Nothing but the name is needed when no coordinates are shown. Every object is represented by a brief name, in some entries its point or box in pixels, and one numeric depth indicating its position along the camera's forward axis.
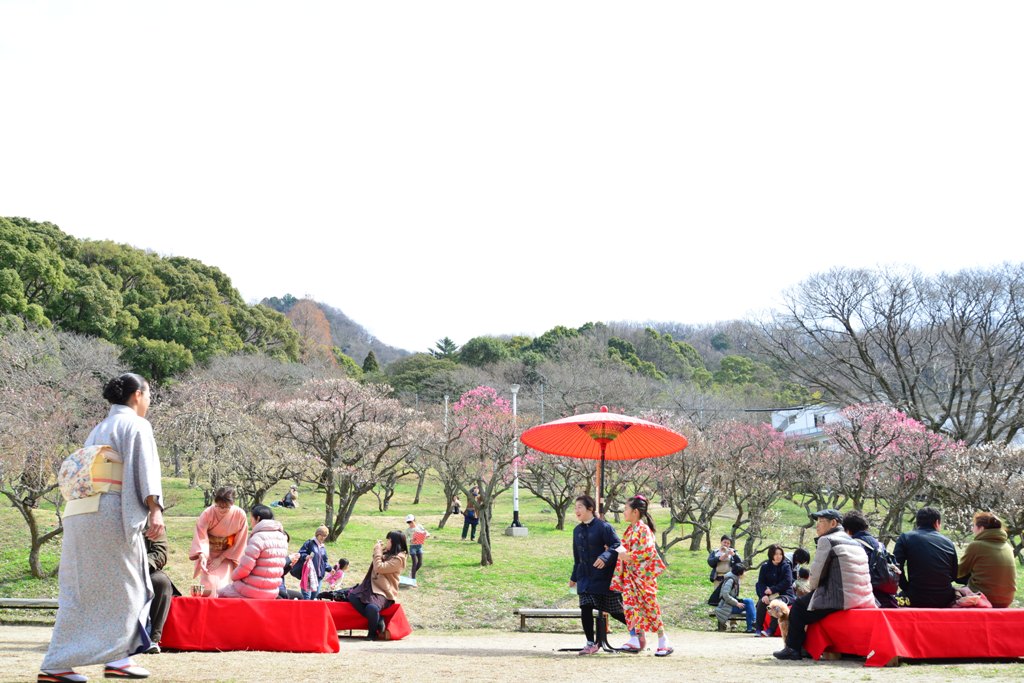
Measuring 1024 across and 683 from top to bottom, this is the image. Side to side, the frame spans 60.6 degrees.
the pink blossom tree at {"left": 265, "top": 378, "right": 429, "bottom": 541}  20.06
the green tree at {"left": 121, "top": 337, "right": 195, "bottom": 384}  36.06
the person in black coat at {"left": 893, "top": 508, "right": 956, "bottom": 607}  7.79
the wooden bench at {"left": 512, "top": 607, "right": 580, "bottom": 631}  11.95
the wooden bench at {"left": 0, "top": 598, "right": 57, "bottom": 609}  11.27
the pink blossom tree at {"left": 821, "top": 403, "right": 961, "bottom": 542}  20.83
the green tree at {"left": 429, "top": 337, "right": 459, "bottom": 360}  58.88
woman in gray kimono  4.77
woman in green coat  7.88
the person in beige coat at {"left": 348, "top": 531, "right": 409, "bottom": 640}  9.12
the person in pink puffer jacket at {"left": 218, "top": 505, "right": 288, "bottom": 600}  7.74
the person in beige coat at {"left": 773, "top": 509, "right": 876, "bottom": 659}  7.19
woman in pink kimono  8.09
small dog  8.12
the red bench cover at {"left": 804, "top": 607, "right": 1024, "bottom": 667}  6.96
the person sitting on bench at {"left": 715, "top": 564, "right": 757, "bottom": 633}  12.59
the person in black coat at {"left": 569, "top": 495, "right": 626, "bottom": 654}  7.80
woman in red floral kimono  7.83
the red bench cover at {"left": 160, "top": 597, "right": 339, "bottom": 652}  7.24
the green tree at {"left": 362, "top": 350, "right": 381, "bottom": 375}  56.28
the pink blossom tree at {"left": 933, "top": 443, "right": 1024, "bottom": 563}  18.64
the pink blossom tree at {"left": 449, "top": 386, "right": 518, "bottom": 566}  20.97
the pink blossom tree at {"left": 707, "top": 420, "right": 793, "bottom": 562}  20.11
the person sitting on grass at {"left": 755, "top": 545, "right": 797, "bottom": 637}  10.88
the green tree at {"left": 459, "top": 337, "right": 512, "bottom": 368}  52.16
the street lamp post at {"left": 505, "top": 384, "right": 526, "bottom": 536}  22.55
